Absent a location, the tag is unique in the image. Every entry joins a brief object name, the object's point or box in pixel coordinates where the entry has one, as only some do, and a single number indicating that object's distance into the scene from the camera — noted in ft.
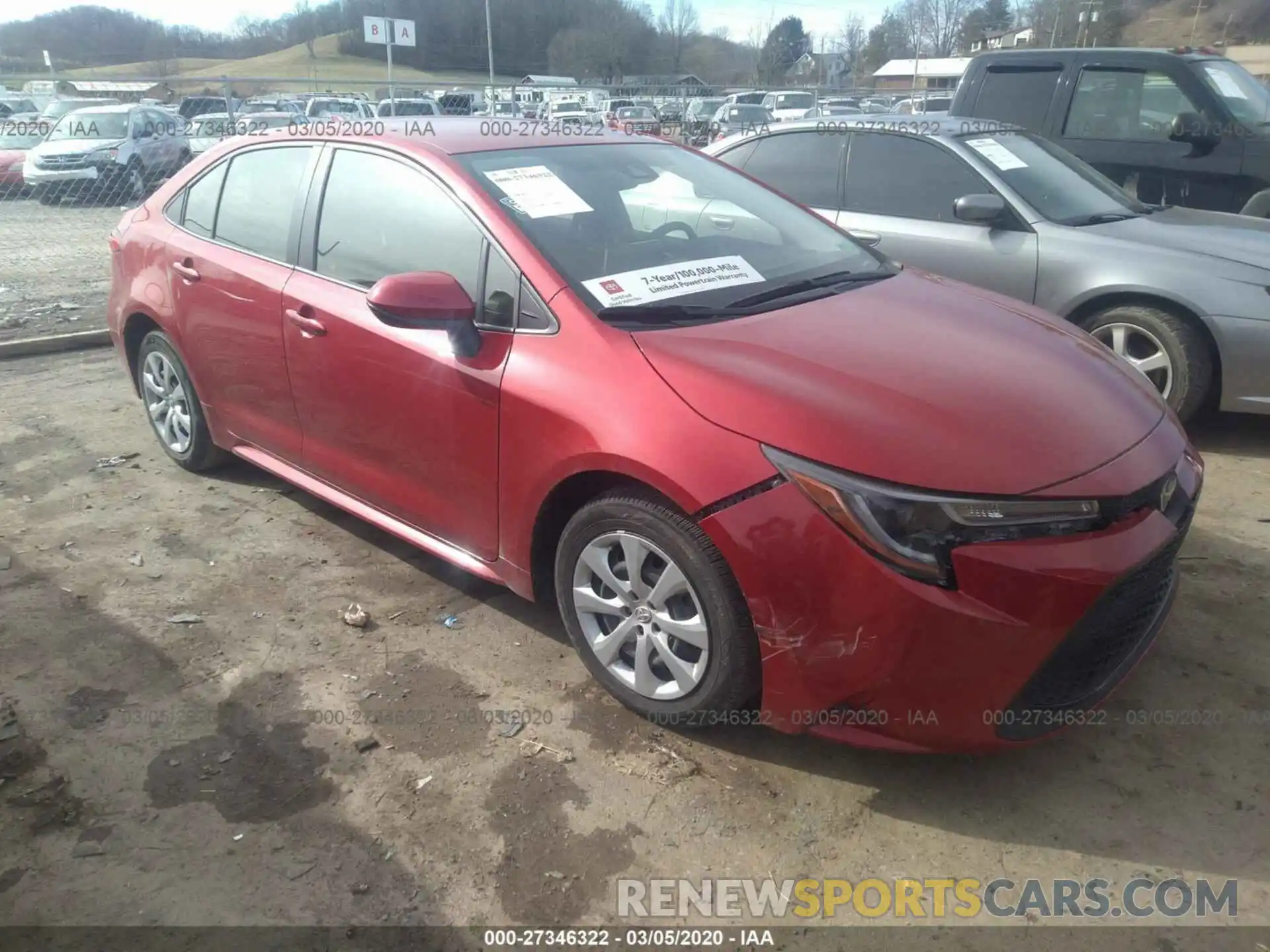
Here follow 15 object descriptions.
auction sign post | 63.82
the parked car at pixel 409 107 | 44.11
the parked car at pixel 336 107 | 55.83
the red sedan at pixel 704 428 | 7.27
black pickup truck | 21.25
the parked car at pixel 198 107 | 64.85
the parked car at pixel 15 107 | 66.80
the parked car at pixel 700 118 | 59.77
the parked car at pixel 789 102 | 93.61
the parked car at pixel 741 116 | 74.74
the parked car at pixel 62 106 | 58.49
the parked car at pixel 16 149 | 51.93
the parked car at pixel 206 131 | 55.57
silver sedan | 15.21
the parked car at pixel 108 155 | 49.26
